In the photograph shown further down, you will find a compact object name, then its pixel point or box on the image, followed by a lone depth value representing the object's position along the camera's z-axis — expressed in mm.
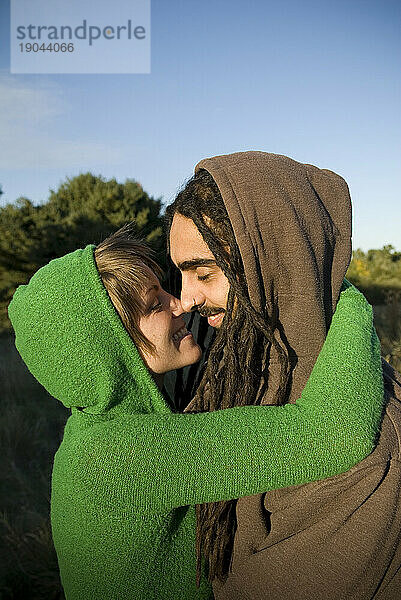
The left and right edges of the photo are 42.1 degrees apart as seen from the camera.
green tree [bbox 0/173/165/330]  12641
